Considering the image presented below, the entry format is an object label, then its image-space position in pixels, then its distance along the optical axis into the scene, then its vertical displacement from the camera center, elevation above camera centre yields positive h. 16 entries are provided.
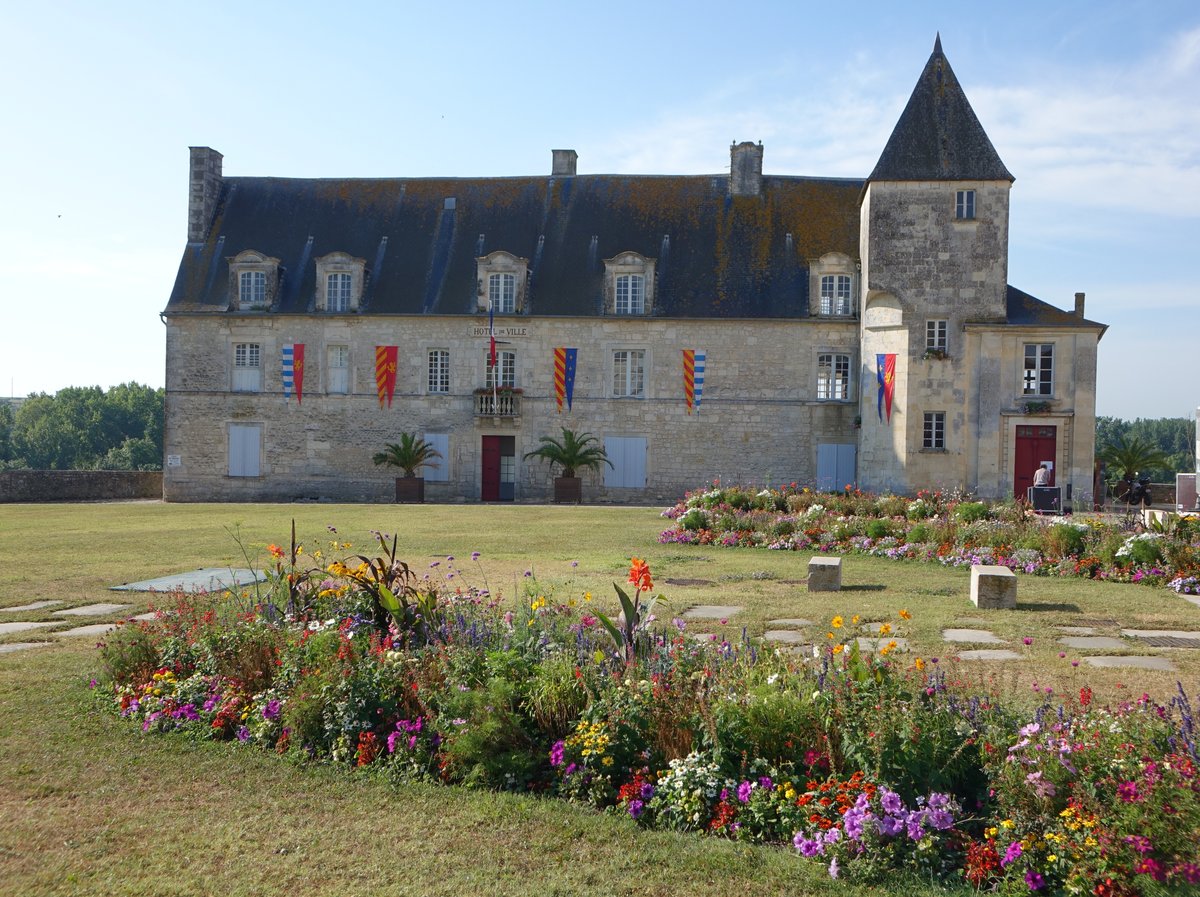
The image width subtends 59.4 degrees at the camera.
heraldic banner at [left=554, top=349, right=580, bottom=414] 28.25 +2.35
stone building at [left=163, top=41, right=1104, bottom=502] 27.78 +3.30
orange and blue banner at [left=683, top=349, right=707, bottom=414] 27.95 +2.41
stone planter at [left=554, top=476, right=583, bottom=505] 27.72 -0.77
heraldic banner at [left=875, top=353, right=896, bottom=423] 25.45 +2.21
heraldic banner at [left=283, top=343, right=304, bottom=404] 28.80 +2.31
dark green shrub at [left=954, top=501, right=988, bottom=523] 14.25 -0.57
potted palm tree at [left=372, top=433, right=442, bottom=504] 28.12 -0.15
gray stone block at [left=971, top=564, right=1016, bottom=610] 9.07 -1.03
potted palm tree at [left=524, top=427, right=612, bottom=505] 27.75 +0.11
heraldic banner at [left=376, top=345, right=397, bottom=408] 28.58 +2.33
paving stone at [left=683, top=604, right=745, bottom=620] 8.58 -1.23
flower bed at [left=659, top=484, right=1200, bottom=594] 11.30 -0.81
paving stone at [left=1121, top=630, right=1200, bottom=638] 7.95 -1.20
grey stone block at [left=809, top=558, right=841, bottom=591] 10.23 -1.07
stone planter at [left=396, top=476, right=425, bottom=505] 28.14 -0.90
